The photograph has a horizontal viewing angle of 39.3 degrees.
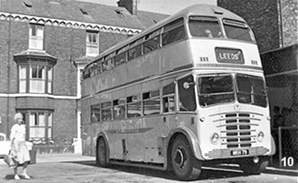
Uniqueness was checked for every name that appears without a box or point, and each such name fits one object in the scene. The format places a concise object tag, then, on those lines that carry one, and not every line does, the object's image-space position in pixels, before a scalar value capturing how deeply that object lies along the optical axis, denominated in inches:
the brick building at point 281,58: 501.4
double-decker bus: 390.0
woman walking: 446.6
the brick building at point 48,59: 1172.5
